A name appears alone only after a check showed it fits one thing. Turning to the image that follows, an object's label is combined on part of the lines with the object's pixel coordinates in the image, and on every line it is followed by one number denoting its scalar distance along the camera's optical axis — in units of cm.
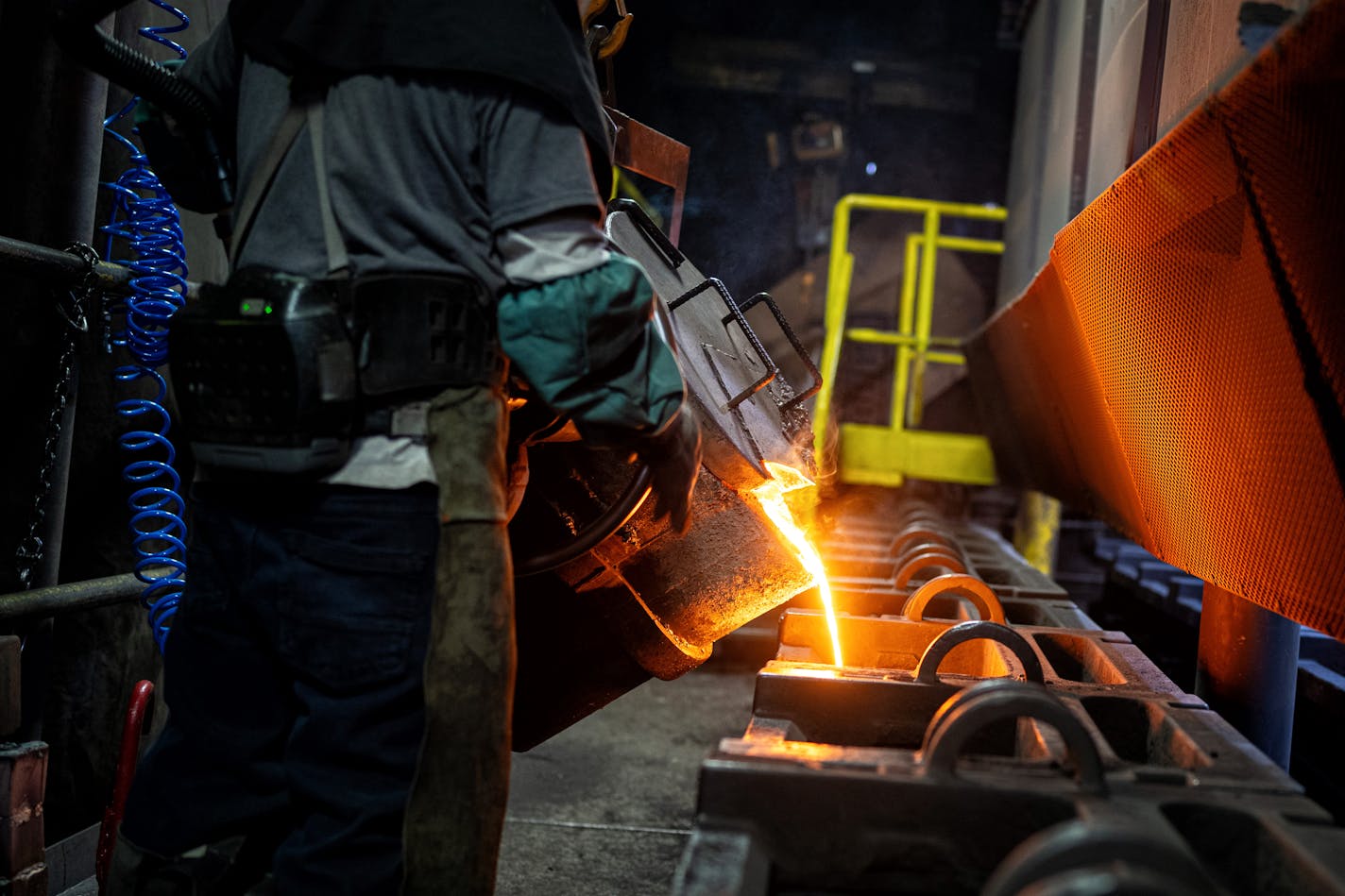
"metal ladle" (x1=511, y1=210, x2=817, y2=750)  181
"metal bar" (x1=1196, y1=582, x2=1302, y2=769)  181
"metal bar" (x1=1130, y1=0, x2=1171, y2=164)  211
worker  122
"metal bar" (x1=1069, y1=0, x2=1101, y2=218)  324
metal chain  188
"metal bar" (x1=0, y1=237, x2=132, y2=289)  170
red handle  186
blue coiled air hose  201
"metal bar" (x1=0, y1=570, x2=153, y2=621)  176
